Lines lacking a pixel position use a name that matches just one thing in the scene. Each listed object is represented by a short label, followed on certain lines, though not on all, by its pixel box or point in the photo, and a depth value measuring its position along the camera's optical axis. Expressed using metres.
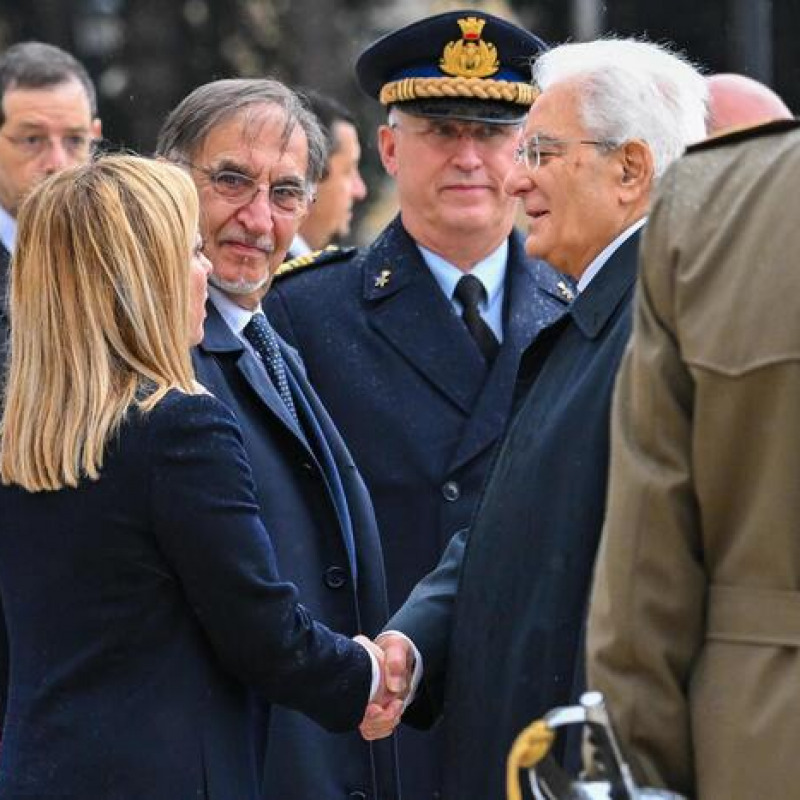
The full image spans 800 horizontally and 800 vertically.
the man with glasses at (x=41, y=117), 13.56
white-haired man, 7.10
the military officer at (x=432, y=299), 10.06
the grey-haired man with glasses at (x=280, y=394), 8.67
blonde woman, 7.15
